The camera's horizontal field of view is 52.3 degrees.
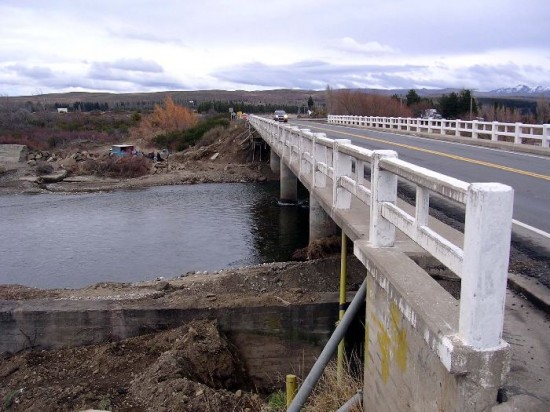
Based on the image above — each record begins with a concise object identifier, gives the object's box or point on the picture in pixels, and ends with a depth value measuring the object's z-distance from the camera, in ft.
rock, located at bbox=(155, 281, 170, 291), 41.82
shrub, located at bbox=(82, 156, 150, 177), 165.68
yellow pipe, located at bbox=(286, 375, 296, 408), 23.77
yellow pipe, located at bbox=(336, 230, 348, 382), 27.81
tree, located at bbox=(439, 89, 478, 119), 250.78
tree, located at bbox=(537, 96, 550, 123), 226.38
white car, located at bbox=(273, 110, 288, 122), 207.03
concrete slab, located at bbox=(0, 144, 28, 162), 182.55
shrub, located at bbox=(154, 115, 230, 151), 219.41
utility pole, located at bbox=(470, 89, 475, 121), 221.66
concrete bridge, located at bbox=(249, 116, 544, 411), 10.55
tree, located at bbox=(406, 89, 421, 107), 322.75
